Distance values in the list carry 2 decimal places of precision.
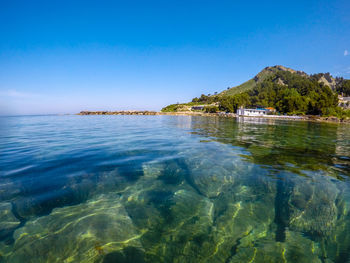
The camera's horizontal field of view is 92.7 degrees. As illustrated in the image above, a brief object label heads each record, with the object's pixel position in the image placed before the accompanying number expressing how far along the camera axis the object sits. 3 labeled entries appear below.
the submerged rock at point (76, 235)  3.09
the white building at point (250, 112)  83.31
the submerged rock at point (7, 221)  3.65
